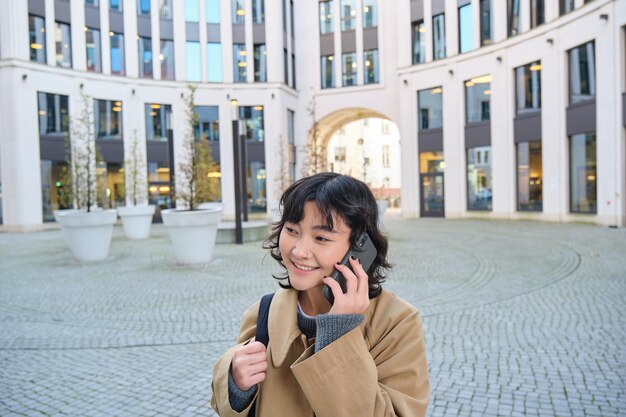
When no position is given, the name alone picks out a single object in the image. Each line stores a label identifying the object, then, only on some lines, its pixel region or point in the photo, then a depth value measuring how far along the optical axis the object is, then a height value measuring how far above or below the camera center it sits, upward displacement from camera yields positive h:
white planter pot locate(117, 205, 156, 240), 20.72 -1.08
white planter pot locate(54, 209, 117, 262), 13.88 -1.00
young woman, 1.46 -0.48
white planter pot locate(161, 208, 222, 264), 12.45 -0.96
